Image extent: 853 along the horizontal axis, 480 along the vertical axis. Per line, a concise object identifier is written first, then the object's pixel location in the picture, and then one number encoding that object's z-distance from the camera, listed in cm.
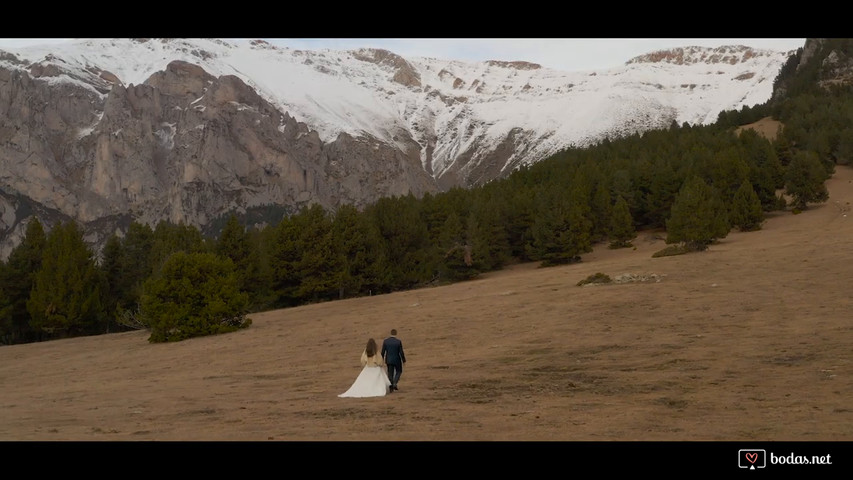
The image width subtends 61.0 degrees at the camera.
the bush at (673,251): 5203
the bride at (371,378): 1753
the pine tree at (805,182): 7569
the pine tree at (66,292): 5059
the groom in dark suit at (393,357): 1827
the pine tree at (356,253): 5684
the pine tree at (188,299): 3744
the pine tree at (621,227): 6981
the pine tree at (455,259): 6275
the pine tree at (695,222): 5338
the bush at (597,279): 3854
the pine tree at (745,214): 6644
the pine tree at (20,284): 5322
